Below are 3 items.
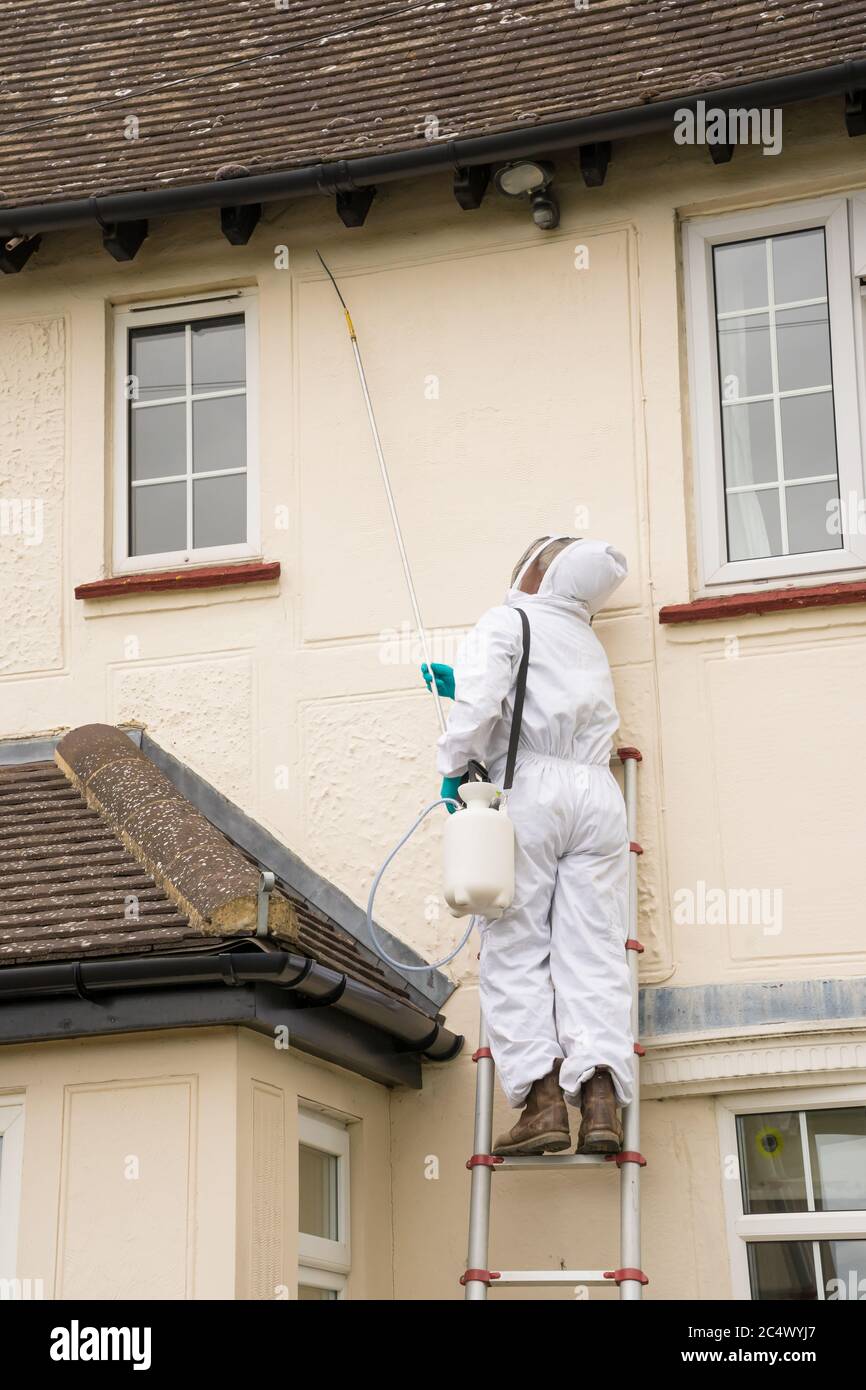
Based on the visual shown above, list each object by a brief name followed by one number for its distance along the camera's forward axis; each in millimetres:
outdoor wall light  16658
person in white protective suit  14058
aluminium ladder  13679
